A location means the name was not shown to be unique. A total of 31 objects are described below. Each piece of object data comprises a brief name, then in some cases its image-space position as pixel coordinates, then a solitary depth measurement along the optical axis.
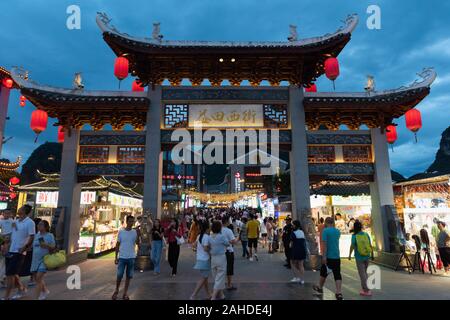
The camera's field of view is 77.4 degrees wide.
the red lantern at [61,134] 11.43
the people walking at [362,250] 6.87
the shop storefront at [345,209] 13.63
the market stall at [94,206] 13.73
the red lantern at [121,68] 10.10
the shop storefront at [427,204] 10.32
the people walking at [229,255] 6.81
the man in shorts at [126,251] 6.17
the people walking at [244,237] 12.53
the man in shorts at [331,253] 6.34
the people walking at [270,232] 14.65
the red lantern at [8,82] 20.05
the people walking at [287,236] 9.60
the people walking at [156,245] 9.19
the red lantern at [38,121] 10.25
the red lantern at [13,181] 23.70
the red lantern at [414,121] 10.26
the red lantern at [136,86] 11.76
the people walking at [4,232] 7.22
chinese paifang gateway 10.55
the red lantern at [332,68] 10.22
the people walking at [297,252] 7.94
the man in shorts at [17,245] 6.10
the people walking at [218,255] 5.96
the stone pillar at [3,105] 21.53
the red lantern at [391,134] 11.71
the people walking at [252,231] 11.82
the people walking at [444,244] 9.21
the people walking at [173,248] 8.95
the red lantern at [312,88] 12.17
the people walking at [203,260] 6.18
